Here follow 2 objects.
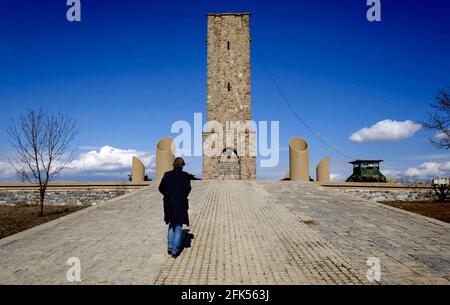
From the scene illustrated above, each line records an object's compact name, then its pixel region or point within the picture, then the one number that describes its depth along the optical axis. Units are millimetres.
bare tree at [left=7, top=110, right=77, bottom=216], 17594
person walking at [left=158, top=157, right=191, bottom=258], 6636
